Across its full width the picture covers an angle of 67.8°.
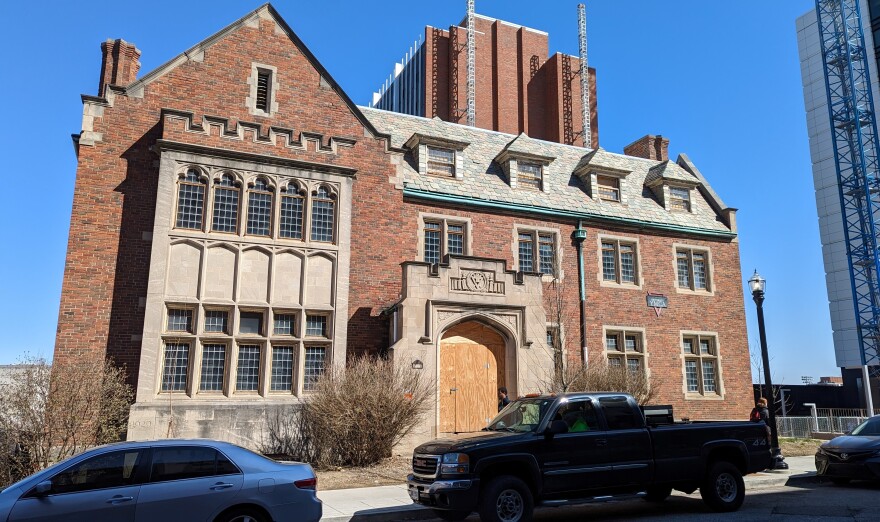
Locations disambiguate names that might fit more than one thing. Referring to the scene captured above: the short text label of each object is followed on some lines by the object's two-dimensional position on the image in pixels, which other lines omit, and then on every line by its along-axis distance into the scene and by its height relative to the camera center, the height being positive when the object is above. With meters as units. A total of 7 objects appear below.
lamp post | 15.53 +0.91
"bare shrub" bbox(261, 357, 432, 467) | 14.87 -0.51
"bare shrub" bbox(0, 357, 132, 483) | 12.51 -0.36
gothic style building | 16.19 +3.87
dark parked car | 13.16 -1.22
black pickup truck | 8.99 -0.94
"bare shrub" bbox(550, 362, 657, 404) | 18.16 +0.44
